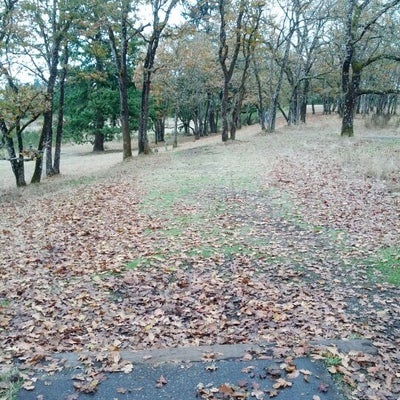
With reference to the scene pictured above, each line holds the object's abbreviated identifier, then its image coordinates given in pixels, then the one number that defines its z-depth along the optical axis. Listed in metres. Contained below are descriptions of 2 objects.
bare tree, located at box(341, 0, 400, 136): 18.69
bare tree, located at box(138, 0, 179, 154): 19.64
